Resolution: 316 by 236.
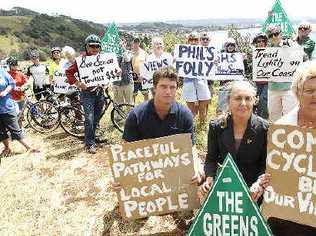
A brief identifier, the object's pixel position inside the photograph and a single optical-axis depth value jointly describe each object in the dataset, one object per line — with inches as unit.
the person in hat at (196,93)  198.4
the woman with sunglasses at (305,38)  187.8
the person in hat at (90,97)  192.0
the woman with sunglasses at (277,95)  171.4
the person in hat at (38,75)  263.3
